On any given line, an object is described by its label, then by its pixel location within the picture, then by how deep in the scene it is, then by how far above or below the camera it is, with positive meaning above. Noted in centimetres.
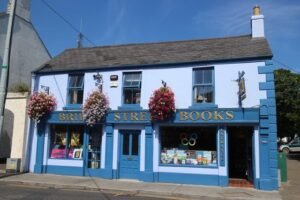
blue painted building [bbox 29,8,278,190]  1447 +143
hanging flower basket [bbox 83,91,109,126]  1608 +191
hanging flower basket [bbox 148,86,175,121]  1495 +200
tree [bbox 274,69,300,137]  3173 +521
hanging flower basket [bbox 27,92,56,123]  1705 +209
